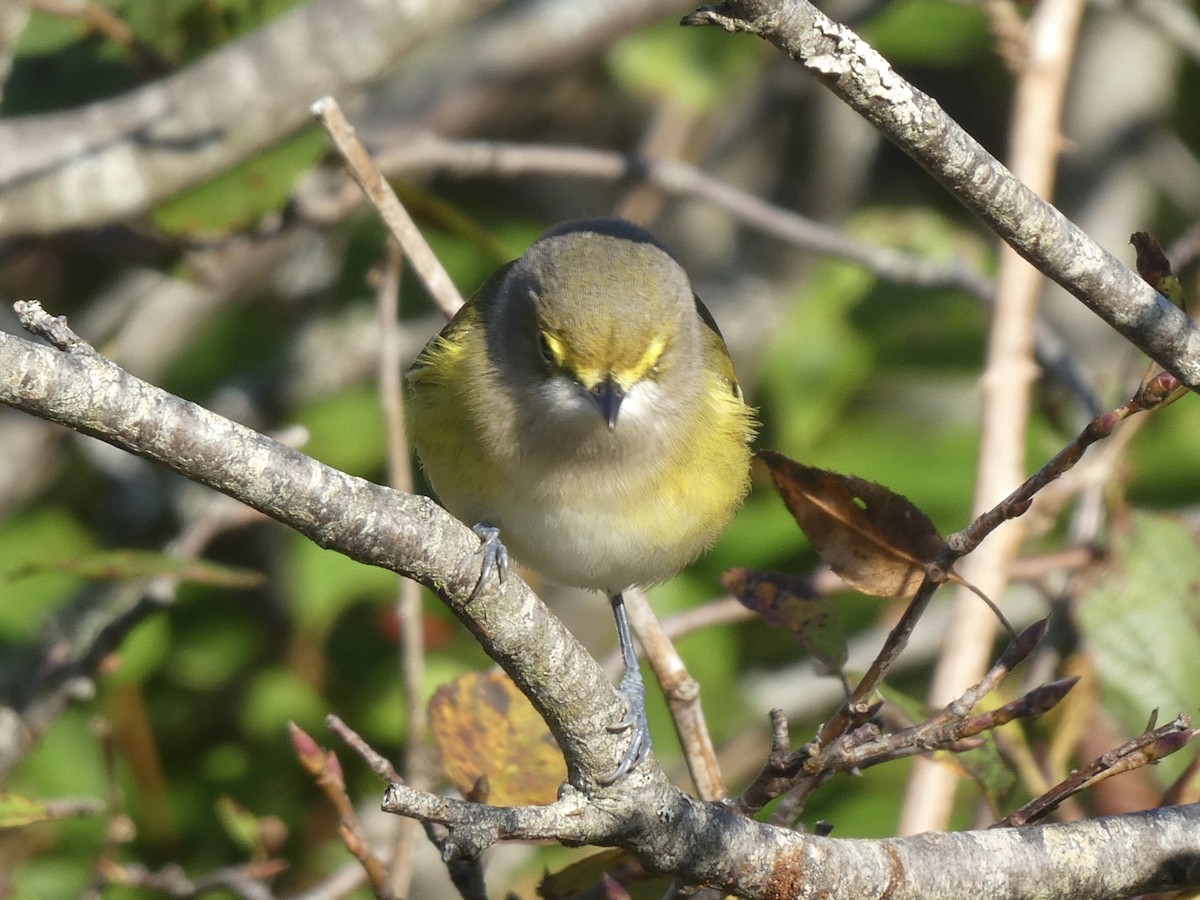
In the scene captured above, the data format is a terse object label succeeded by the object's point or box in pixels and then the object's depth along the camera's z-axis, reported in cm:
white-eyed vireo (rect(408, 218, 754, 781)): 671
